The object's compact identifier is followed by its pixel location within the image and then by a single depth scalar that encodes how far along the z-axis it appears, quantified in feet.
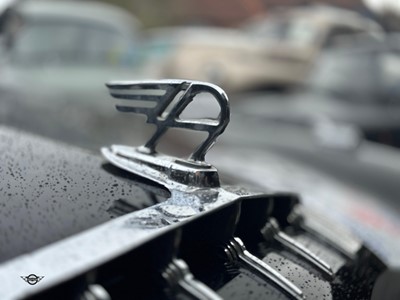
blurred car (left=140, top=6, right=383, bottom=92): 30.04
